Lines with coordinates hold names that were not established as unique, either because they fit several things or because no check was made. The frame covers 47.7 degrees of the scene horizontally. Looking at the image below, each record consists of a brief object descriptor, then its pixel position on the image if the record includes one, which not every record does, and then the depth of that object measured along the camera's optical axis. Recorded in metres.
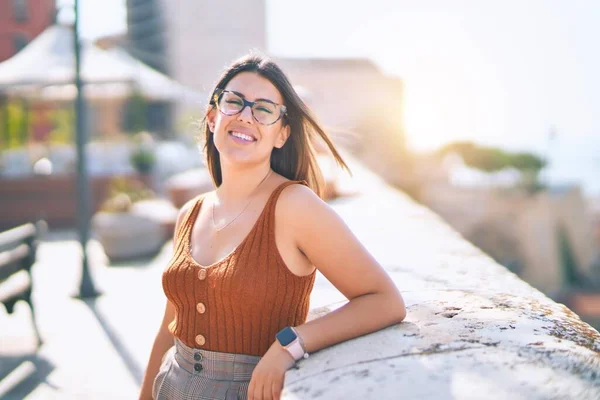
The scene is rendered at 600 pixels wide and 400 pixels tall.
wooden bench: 4.22
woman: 1.58
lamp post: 6.40
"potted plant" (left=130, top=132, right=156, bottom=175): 12.32
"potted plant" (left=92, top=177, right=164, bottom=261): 7.77
